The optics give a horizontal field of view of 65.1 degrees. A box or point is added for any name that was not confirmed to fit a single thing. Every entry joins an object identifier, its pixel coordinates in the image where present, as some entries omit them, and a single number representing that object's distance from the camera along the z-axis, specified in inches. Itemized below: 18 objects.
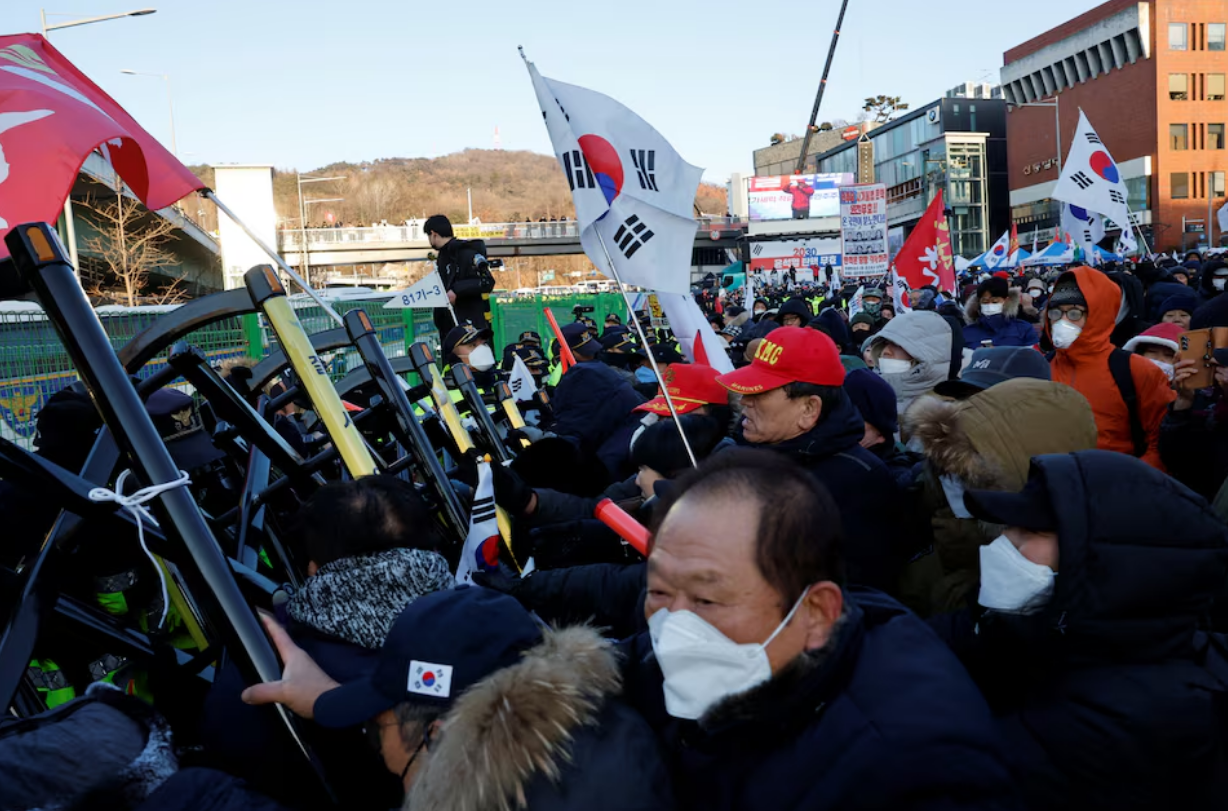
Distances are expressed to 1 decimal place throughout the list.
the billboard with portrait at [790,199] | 3309.5
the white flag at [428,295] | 331.6
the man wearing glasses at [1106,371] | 183.9
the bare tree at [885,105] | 3595.0
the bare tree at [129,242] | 1000.9
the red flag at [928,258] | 522.3
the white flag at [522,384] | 286.0
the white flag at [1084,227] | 527.5
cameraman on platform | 337.7
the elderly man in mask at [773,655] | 61.9
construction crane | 1233.4
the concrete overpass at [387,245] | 3440.0
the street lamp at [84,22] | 636.2
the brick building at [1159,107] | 2778.1
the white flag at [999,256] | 1327.3
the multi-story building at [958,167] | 3307.1
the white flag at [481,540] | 115.0
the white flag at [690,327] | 206.1
